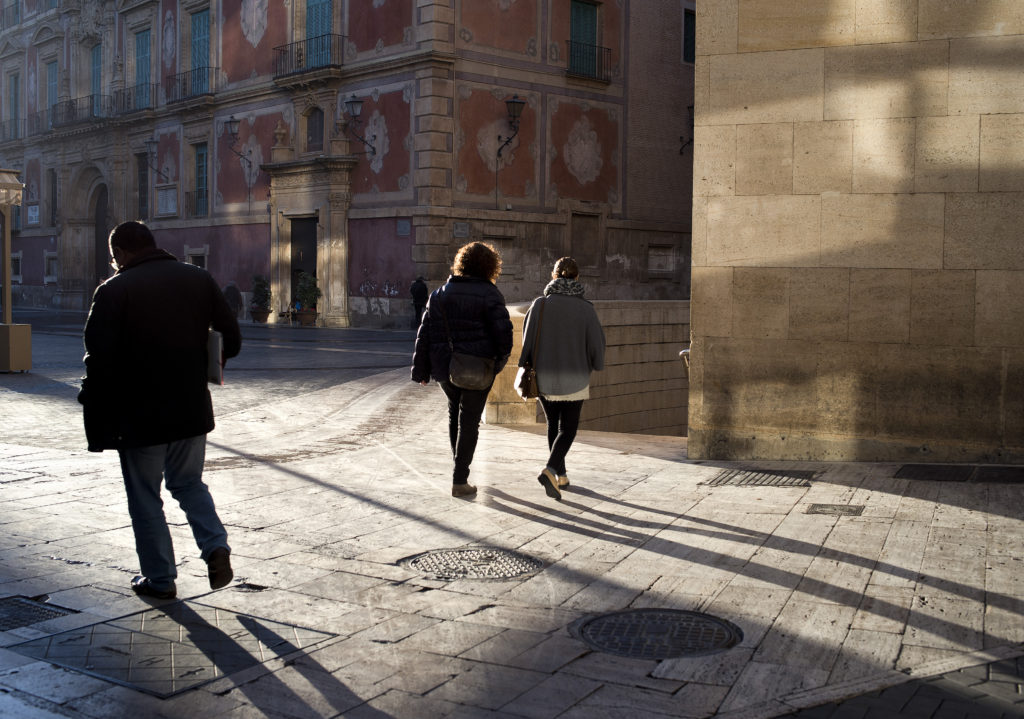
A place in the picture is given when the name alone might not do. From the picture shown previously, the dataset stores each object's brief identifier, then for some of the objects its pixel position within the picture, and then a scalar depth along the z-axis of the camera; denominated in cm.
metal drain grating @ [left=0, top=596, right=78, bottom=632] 490
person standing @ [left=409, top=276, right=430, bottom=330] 2686
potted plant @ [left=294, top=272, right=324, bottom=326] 3052
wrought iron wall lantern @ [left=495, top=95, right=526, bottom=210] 2816
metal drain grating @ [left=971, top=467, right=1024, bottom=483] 816
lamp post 1641
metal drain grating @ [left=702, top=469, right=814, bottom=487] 834
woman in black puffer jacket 768
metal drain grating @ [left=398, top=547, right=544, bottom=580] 573
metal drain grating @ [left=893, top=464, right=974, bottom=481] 833
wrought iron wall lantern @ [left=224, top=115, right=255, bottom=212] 3362
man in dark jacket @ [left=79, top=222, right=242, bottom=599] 511
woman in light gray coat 804
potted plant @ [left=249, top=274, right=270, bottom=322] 3259
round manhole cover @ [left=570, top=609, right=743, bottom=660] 458
